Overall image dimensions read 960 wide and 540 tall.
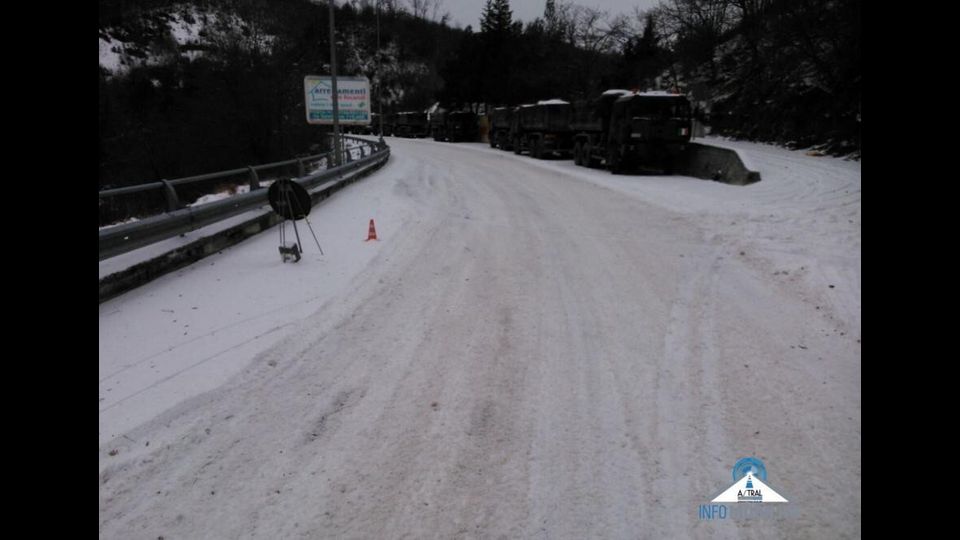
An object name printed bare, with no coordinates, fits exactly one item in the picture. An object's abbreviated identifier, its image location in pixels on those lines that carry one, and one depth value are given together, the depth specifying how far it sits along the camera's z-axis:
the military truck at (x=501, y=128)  35.06
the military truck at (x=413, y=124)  58.22
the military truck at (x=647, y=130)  19.19
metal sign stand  8.55
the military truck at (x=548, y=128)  27.78
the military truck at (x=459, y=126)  47.34
